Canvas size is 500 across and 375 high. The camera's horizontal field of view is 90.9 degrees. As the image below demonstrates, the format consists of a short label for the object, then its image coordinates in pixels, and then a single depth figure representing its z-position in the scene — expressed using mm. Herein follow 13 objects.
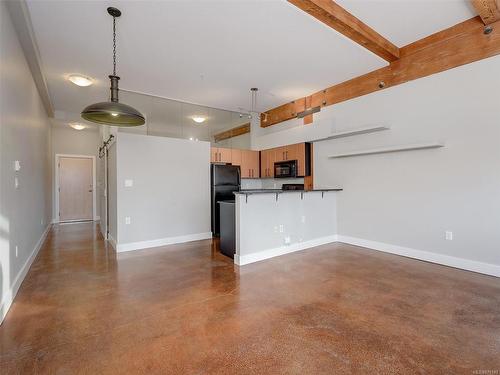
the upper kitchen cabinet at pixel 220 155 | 6055
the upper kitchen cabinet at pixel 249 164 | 6504
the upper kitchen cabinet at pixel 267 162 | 6340
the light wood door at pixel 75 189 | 7883
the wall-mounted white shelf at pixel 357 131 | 4106
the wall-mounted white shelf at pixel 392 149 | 3529
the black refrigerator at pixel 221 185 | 5602
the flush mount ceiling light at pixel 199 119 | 6129
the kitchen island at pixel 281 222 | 3654
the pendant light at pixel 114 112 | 2436
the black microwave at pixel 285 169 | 5670
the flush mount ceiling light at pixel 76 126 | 7143
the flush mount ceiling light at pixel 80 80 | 4297
